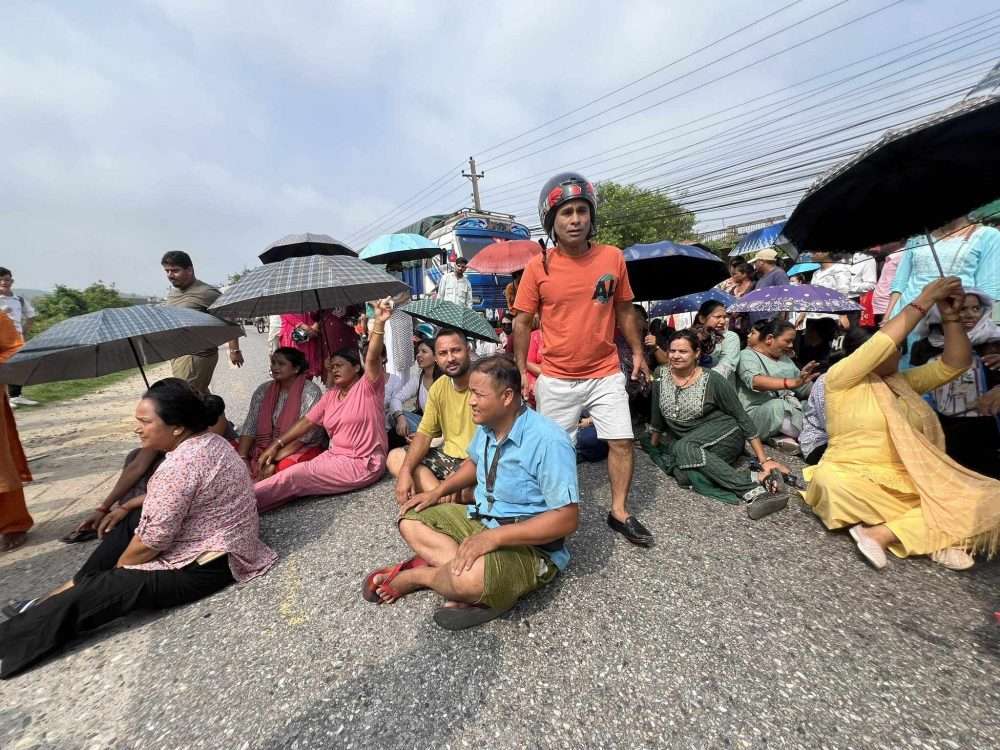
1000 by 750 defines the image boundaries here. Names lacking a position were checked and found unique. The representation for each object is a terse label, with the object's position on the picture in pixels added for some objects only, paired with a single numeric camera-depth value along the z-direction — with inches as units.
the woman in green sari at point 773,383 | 156.1
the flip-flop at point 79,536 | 125.5
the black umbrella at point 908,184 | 72.9
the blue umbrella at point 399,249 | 275.0
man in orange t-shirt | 107.7
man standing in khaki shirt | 174.4
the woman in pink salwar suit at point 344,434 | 136.7
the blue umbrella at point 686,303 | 221.8
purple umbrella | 159.2
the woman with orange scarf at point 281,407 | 151.9
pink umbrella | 281.4
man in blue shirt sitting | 78.0
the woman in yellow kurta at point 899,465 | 90.5
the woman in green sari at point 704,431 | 127.6
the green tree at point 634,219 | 1098.7
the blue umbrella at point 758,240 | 329.1
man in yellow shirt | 116.6
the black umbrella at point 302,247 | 195.3
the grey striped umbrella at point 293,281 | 130.1
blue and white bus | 480.7
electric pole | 1045.2
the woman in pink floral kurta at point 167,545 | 78.7
